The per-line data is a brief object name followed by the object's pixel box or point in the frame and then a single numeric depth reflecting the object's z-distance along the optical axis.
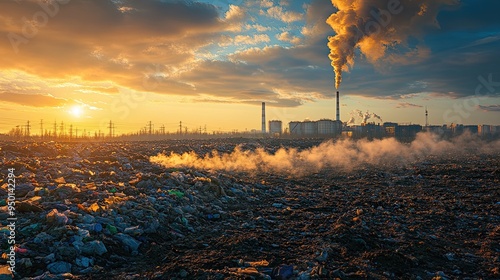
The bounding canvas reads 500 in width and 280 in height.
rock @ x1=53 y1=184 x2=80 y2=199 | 6.30
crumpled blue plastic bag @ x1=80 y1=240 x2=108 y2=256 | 4.36
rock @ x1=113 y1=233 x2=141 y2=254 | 4.80
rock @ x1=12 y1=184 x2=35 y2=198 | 6.42
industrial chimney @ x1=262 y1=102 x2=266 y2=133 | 53.48
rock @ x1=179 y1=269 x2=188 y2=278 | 3.76
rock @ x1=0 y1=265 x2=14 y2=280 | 3.51
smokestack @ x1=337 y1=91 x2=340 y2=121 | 43.19
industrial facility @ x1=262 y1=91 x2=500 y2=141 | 52.67
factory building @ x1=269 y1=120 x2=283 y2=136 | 66.00
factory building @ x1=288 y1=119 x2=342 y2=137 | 54.84
